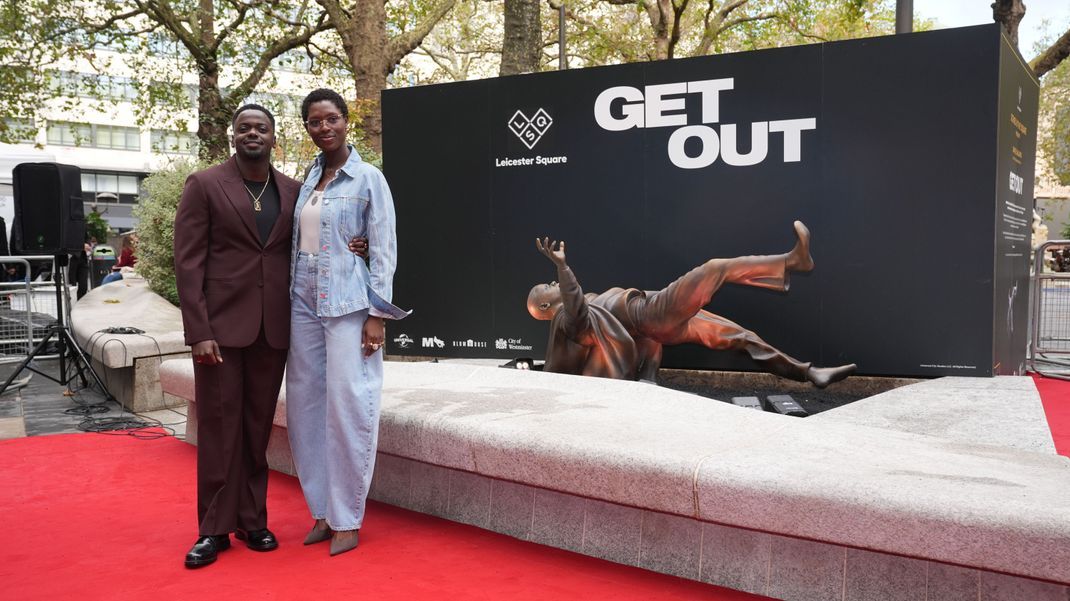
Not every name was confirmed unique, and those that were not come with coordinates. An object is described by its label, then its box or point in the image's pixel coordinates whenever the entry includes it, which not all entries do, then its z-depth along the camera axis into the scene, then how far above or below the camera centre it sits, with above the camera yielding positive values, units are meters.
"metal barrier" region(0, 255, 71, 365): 8.70 -0.61
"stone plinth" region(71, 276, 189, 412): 7.75 -0.76
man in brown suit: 3.70 -0.23
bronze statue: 7.32 -0.50
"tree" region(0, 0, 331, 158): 18.12 +5.02
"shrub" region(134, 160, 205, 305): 12.69 +0.48
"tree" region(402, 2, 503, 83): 29.47 +7.86
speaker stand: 8.31 -0.83
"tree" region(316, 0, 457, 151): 16.80 +4.21
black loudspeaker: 8.79 +0.56
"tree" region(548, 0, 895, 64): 22.16 +6.89
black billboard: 6.91 +0.66
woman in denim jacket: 3.77 -0.20
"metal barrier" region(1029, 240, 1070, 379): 9.90 -0.64
